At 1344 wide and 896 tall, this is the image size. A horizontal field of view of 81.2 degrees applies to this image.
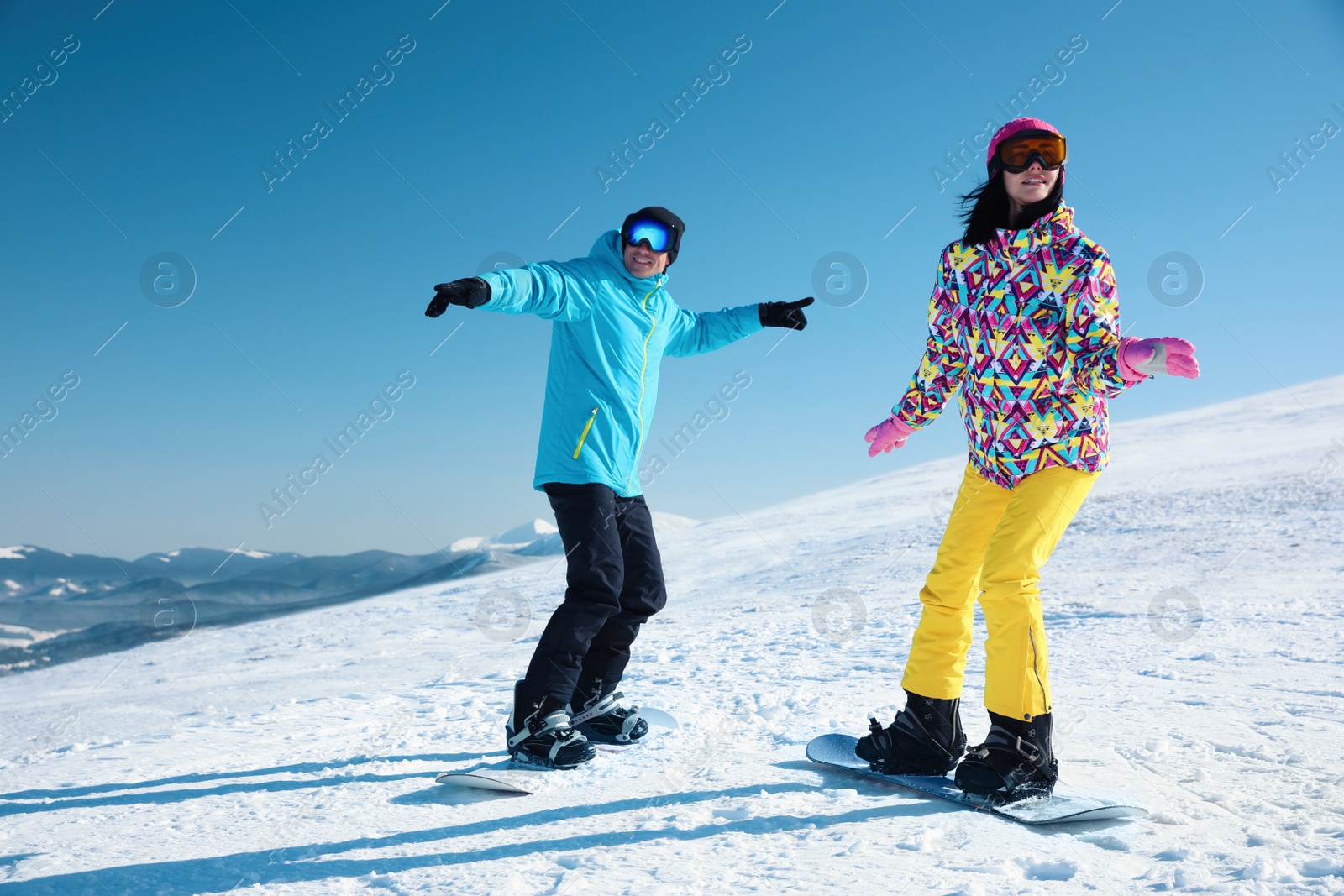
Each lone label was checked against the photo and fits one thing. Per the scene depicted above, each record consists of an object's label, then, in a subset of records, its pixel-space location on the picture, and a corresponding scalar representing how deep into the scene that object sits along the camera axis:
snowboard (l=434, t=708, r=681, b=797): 2.63
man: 2.93
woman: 2.42
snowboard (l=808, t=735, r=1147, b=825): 2.21
